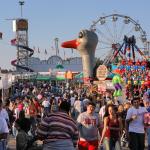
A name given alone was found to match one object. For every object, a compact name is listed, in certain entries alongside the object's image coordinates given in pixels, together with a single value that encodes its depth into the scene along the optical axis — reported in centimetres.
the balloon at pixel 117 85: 2494
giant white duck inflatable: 4619
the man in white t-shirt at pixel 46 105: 2441
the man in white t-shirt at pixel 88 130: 958
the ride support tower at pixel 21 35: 10872
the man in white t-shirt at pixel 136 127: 1095
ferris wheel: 5750
